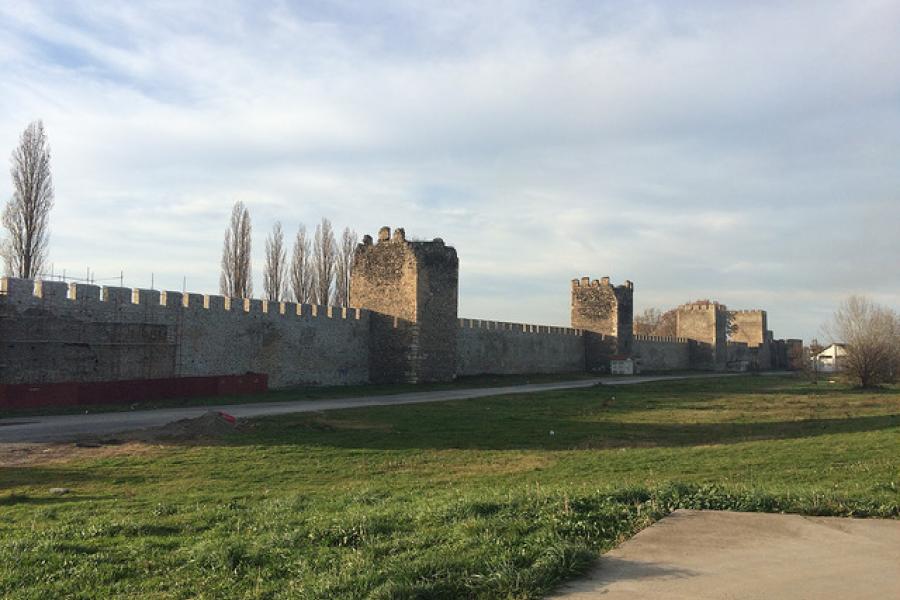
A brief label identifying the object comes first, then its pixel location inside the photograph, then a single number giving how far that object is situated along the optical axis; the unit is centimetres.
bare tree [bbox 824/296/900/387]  3372
